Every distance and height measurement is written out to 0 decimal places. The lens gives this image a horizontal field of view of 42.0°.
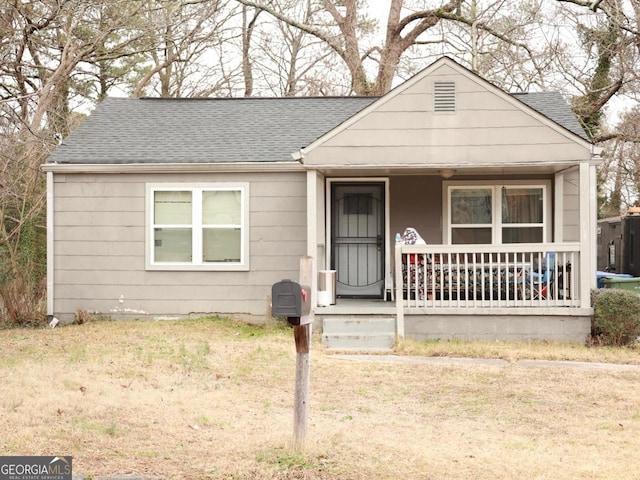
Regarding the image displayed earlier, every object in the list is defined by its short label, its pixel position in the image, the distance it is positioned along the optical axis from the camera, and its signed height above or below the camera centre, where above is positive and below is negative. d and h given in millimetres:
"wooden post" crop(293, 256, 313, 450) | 5633 -747
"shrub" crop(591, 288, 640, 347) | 11406 -717
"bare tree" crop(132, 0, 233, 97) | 21922 +6551
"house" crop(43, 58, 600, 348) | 11891 +889
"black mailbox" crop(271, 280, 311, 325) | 5285 -217
